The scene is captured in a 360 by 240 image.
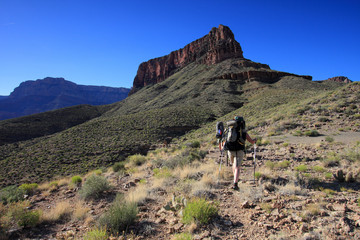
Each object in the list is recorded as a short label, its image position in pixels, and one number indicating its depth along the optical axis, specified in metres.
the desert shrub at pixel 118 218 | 3.60
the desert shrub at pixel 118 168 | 10.20
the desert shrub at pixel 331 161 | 6.06
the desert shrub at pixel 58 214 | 4.38
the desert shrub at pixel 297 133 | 12.72
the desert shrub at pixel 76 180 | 8.27
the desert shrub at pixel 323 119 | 14.24
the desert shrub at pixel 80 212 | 4.39
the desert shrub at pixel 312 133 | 12.02
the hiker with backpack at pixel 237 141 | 5.16
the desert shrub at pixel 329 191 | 4.26
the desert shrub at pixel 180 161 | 8.21
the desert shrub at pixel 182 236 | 2.98
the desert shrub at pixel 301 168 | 5.87
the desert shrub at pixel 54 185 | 7.96
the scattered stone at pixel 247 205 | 3.98
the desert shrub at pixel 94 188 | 5.69
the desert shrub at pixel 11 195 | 6.21
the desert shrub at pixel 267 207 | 3.71
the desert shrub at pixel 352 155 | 5.87
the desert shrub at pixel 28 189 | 7.18
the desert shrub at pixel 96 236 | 3.17
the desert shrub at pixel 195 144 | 15.26
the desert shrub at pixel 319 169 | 5.70
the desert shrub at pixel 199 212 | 3.46
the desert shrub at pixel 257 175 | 5.64
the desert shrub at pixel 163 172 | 6.59
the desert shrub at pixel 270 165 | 6.55
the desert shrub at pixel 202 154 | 10.03
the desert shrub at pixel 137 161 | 11.80
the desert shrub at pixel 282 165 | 6.60
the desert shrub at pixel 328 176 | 5.09
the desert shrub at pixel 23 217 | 4.05
